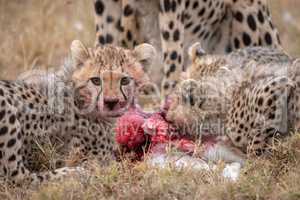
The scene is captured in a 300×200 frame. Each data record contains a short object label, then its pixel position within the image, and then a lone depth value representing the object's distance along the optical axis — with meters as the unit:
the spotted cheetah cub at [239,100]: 11.25
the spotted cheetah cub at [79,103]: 10.84
